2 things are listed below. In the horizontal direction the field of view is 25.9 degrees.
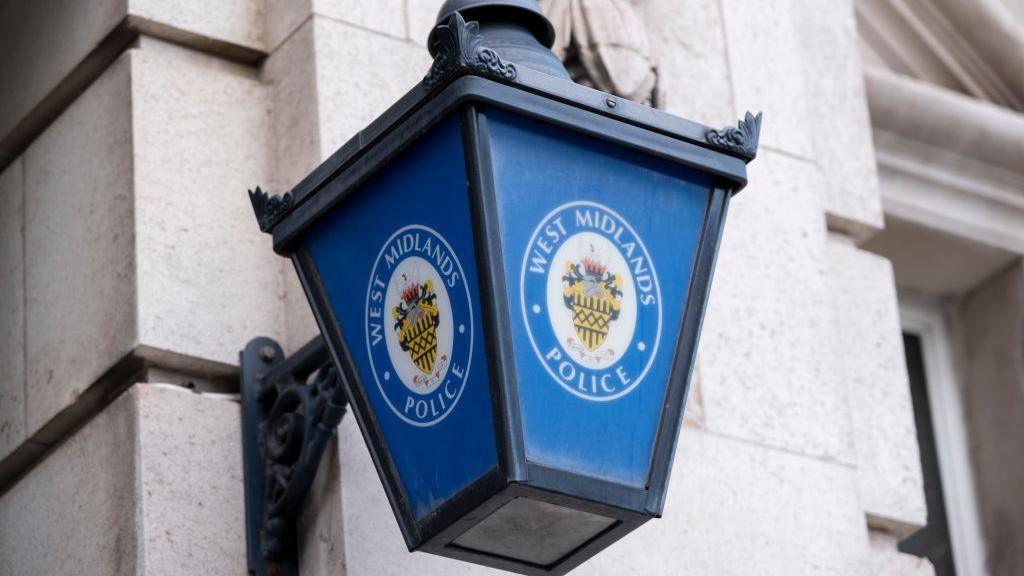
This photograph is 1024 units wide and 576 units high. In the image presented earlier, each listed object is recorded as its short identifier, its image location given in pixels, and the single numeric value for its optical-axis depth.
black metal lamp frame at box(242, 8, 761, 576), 2.81
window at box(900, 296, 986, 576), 5.04
